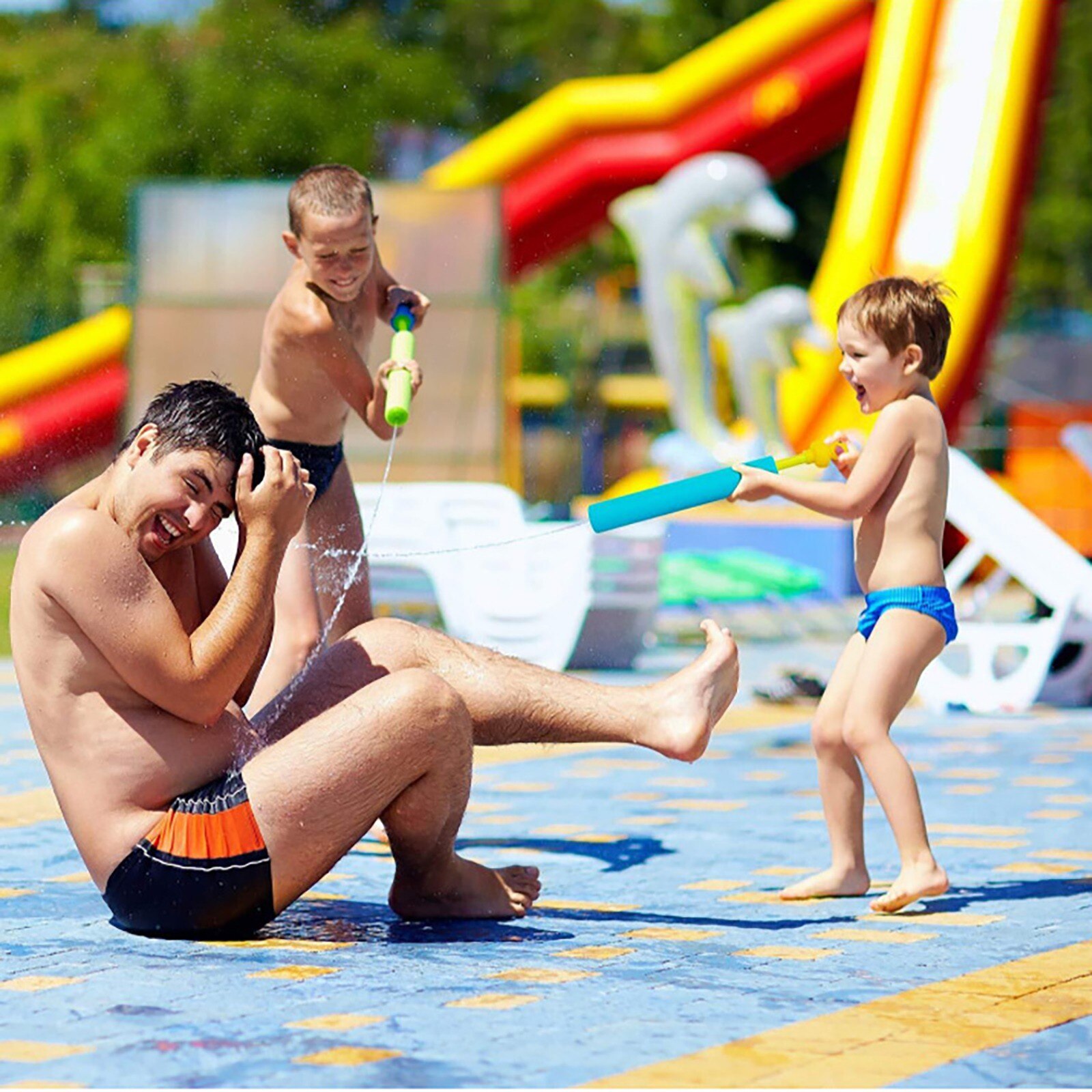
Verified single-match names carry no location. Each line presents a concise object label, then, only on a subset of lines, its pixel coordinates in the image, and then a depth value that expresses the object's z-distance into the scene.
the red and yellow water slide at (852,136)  30.91
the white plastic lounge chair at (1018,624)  16.66
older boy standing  9.27
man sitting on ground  6.74
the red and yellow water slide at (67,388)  32.78
